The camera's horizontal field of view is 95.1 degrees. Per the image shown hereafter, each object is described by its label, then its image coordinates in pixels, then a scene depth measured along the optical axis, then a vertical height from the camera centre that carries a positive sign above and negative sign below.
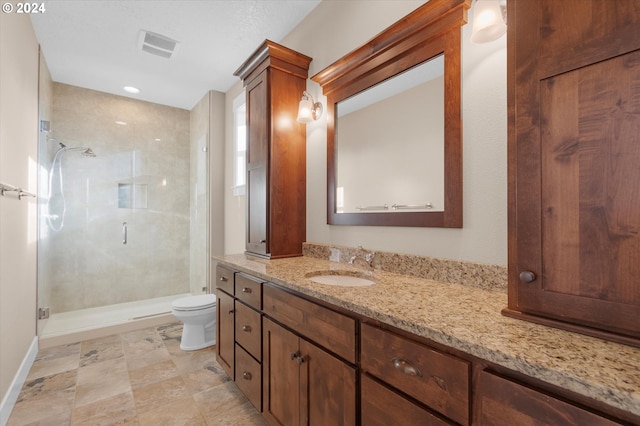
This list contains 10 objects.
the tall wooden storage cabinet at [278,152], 2.11 +0.46
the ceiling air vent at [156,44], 2.44 +1.49
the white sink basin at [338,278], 1.59 -0.36
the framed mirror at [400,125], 1.32 +0.48
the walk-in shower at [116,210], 3.32 +0.06
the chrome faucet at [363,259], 1.64 -0.26
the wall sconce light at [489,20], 1.01 +0.68
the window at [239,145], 3.17 +0.77
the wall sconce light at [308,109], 2.04 +0.74
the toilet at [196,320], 2.56 -0.96
